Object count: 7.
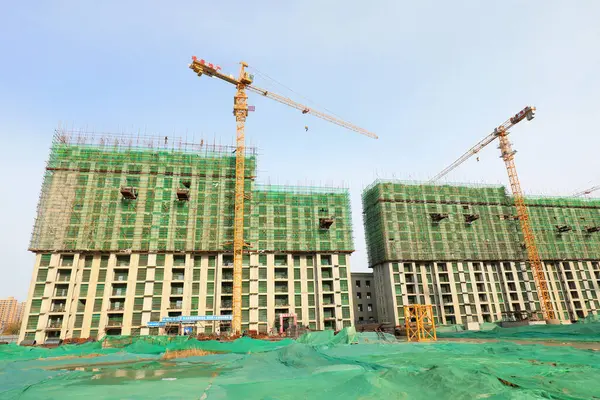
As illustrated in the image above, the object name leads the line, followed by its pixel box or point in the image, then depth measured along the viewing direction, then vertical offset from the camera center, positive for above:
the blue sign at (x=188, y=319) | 61.94 -1.18
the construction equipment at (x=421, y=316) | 46.78 -1.82
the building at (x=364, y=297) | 95.62 +2.10
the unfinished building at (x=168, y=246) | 67.75 +13.33
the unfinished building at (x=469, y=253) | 87.19 +11.91
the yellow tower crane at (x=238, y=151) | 69.56 +35.15
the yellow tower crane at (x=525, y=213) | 89.56 +22.34
